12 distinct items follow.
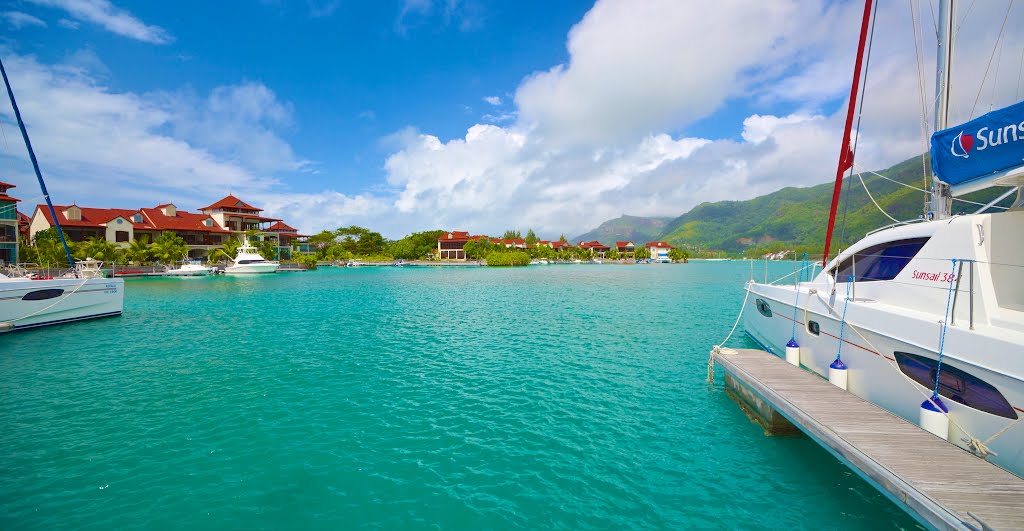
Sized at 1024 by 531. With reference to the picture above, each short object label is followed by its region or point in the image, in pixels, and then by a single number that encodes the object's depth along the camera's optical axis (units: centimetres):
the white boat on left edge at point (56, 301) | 2128
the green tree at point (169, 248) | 6838
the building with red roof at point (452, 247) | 14300
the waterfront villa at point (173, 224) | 6650
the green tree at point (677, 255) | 19515
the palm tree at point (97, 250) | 5803
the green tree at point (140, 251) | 6581
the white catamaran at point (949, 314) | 633
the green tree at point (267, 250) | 8366
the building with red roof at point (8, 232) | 4484
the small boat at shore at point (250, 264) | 7431
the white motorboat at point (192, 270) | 6544
